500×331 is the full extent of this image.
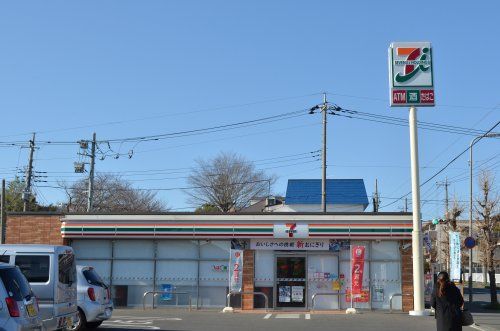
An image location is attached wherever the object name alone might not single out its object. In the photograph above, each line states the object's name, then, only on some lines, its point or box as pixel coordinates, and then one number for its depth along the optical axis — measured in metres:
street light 25.51
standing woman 10.36
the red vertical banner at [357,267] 22.23
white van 11.59
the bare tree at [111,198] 59.22
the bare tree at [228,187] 59.59
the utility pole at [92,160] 42.41
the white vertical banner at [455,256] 24.97
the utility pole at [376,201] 56.43
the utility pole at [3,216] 24.93
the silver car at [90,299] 14.41
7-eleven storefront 22.39
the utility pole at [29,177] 42.12
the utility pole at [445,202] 27.42
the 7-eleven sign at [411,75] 21.19
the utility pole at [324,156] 34.56
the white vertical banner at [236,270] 22.44
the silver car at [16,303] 7.91
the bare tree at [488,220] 30.09
